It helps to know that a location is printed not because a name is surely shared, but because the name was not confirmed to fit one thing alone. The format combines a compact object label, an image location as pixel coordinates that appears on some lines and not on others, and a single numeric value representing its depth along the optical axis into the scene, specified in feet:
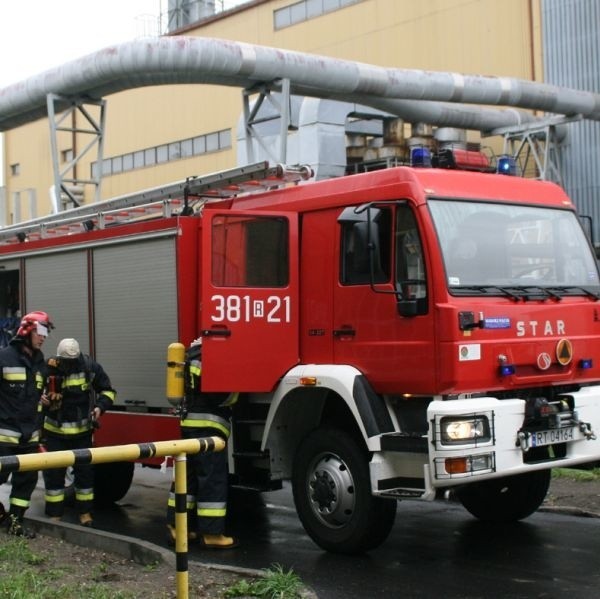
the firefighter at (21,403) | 24.85
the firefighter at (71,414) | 26.91
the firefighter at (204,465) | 23.76
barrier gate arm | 14.42
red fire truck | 21.30
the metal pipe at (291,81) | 51.44
